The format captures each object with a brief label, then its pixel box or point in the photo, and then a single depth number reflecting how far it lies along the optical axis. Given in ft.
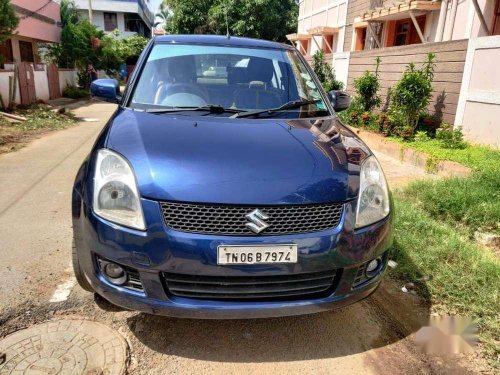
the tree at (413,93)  24.06
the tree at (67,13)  77.26
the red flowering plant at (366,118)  29.12
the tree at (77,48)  67.67
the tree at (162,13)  173.88
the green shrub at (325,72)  41.02
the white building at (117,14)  143.13
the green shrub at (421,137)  23.41
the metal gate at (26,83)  42.39
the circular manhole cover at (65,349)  6.67
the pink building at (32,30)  55.52
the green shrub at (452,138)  21.15
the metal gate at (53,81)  53.06
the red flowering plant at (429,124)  24.84
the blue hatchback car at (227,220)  6.14
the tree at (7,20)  35.48
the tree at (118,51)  77.61
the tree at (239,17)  86.07
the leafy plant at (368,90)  31.48
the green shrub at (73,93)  59.72
